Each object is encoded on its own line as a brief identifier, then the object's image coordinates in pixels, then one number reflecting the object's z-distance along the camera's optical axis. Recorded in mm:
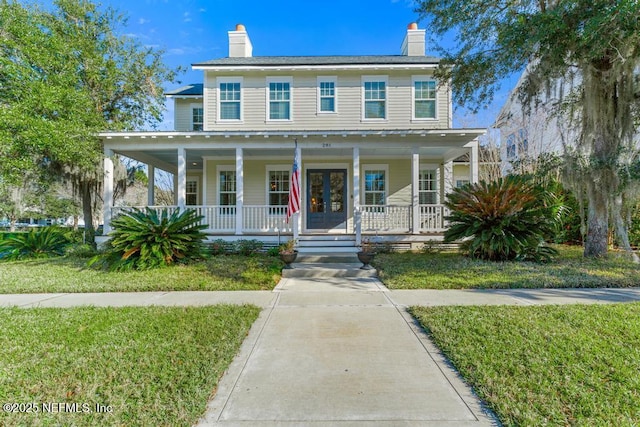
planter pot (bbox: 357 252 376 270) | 7184
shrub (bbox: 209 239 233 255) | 9227
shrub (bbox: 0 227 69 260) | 9815
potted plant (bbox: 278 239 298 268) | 7211
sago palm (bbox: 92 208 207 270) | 7043
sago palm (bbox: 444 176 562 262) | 7293
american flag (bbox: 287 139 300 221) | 8094
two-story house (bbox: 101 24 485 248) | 11289
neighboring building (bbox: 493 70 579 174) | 16922
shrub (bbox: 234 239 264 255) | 9180
